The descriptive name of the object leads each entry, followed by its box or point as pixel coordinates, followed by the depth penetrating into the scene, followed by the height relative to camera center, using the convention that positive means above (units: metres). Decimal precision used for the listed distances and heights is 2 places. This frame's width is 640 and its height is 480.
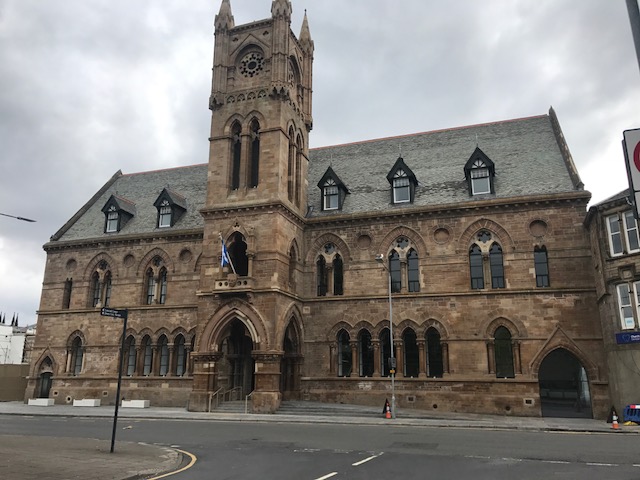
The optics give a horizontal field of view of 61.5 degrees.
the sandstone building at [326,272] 28.88 +6.11
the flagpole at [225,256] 29.91 +6.49
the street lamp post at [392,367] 25.67 +0.43
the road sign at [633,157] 6.02 +2.45
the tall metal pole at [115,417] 14.77 -1.15
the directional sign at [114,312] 15.20 +1.71
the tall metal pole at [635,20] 6.95 +4.53
